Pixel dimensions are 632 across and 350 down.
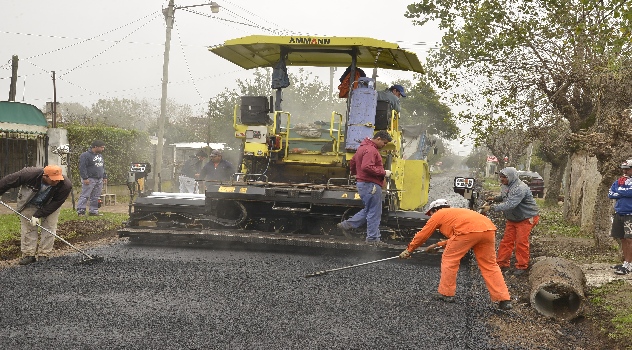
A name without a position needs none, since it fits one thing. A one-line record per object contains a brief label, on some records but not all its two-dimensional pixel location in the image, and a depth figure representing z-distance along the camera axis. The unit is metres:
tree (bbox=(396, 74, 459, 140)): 39.66
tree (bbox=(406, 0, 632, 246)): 10.81
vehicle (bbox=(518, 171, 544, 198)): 29.92
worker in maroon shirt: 8.38
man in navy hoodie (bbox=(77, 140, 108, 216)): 12.74
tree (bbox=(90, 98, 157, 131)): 61.72
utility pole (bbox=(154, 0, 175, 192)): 18.50
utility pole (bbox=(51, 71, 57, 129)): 18.91
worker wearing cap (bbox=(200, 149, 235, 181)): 12.30
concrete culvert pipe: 6.36
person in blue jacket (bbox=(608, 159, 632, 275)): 8.19
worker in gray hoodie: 8.30
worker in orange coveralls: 6.26
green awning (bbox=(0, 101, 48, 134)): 16.64
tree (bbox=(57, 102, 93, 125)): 23.36
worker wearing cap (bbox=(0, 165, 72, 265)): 7.83
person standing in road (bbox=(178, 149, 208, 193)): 14.72
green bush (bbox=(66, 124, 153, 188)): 18.59
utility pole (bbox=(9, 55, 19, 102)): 23.50
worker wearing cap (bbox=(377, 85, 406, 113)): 9.47
